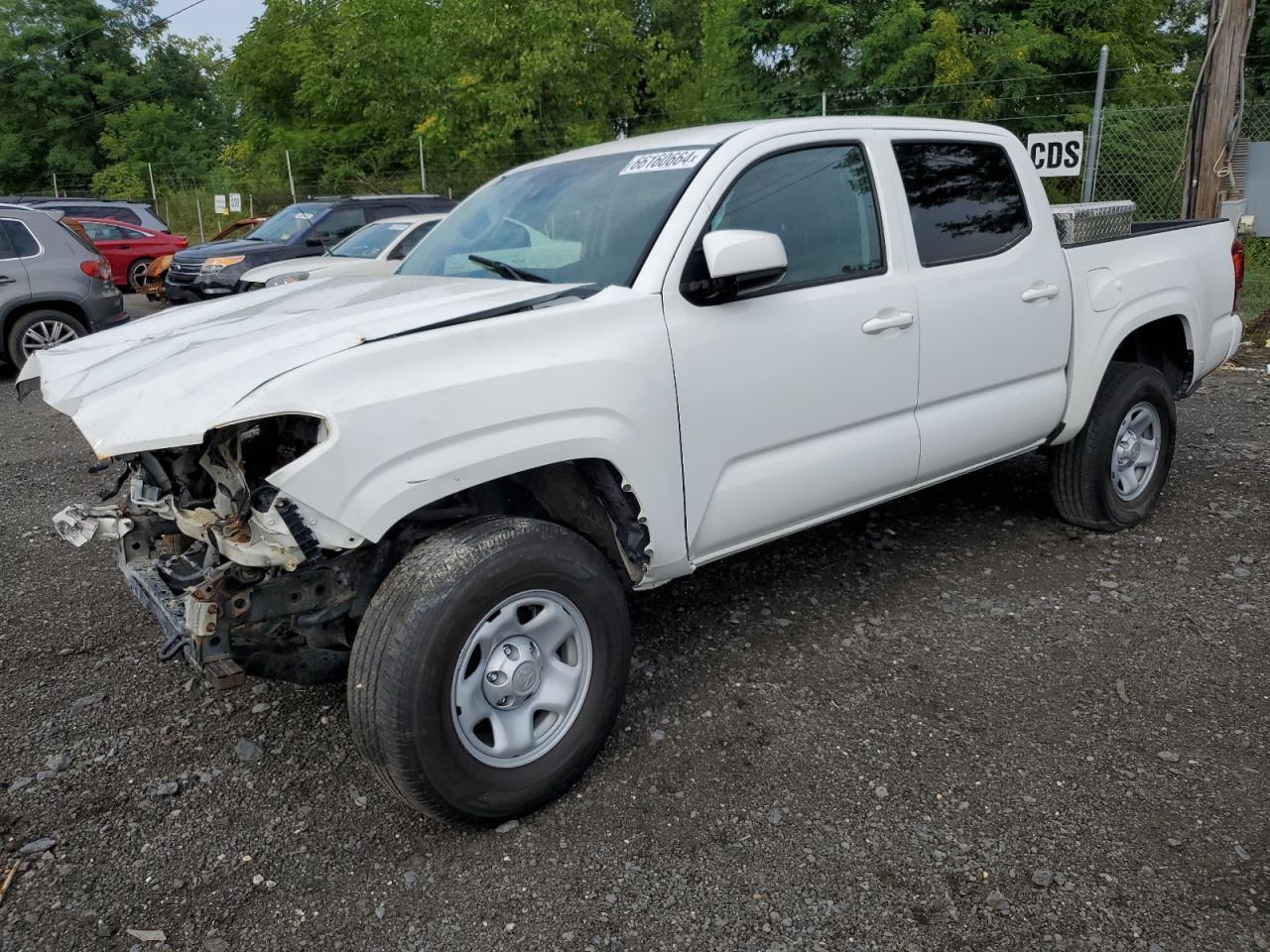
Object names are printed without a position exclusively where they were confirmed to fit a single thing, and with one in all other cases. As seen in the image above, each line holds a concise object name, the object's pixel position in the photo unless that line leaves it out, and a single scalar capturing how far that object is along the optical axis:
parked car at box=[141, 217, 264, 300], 16.38
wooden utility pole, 8.52
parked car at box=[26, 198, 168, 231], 19.11
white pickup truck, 2.57
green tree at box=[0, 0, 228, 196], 43.25
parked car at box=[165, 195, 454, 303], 13.13
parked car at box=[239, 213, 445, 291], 9.72
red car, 17.70
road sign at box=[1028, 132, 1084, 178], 8.65
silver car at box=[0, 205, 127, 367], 9.81
